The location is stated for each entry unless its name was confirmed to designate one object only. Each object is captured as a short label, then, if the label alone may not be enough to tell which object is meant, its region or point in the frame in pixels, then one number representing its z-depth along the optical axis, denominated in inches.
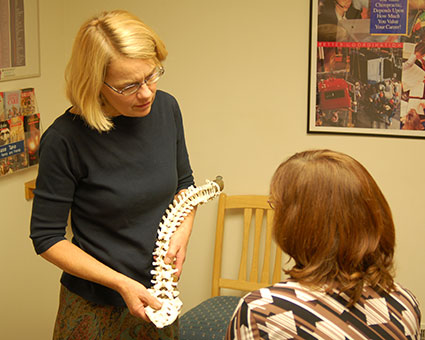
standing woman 57.7
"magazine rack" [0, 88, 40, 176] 96.7
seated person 42.9
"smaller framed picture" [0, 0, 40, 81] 95.7
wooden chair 109.9
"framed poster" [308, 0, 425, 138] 101.5
